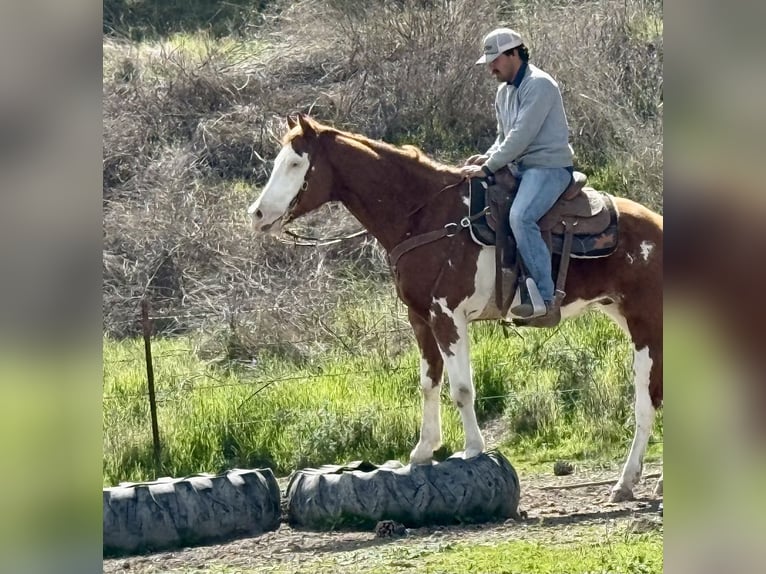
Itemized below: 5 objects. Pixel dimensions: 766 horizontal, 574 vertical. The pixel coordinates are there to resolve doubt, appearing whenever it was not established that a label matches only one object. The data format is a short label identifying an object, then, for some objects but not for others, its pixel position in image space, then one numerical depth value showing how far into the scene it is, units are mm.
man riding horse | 12844
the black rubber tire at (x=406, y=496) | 13164
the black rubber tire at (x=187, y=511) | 12445
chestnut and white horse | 13352
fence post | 14362
